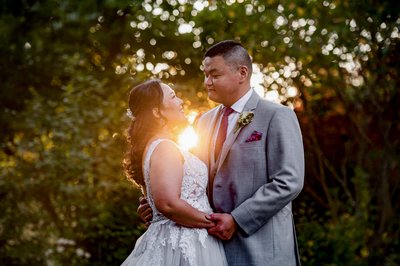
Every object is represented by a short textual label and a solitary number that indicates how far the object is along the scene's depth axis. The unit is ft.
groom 11.52
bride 11.34
